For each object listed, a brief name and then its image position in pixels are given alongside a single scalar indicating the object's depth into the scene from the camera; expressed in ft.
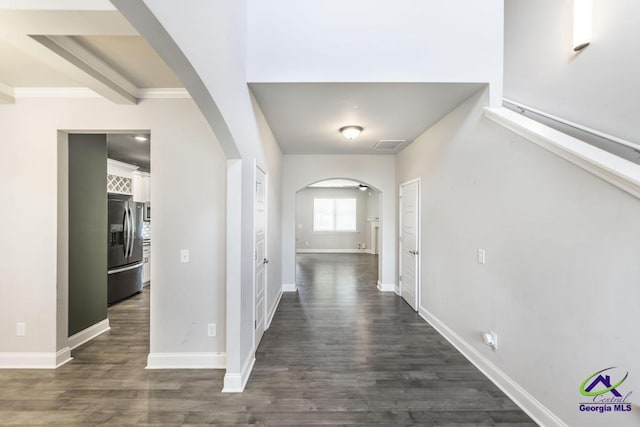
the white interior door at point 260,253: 9.45
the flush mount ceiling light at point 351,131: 11.76
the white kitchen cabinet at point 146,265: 16.43
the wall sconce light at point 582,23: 8.86
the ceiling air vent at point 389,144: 14.11
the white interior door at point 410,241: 13.29
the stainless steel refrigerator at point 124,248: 13.32
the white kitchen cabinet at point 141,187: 16.40
